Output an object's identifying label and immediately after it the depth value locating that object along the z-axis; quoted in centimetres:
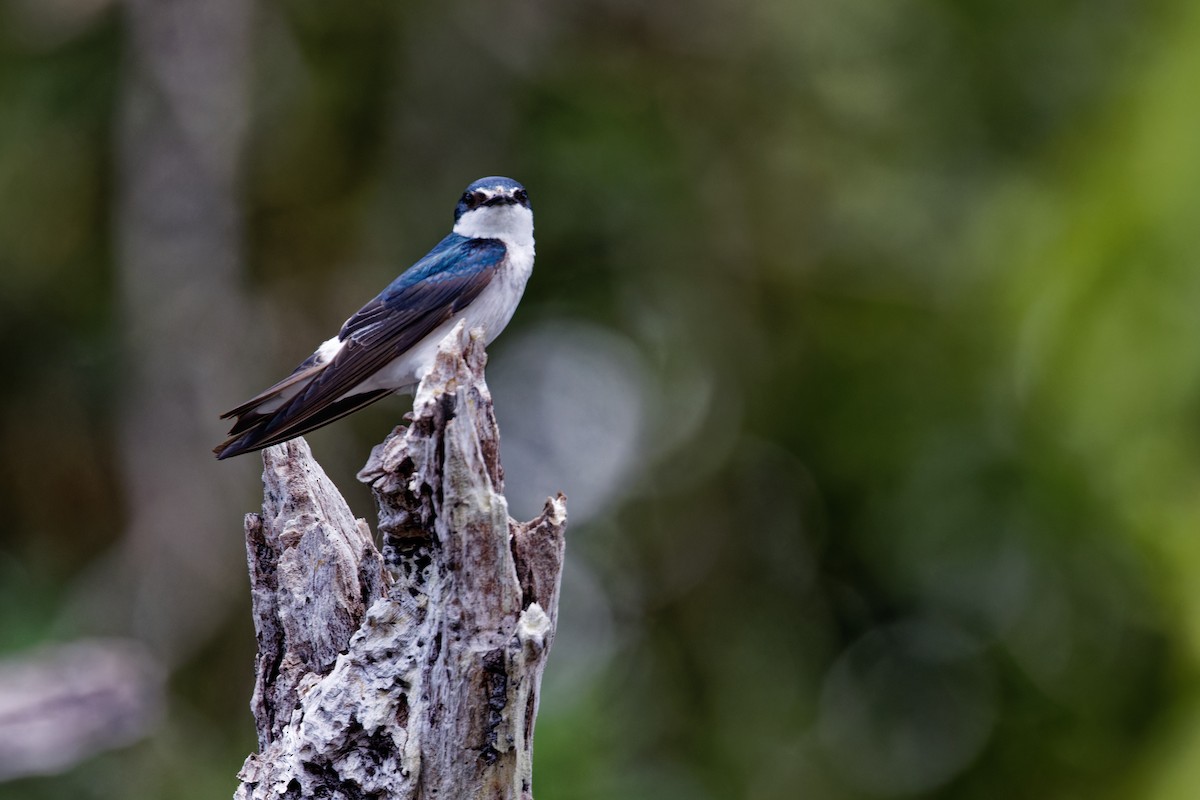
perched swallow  730
